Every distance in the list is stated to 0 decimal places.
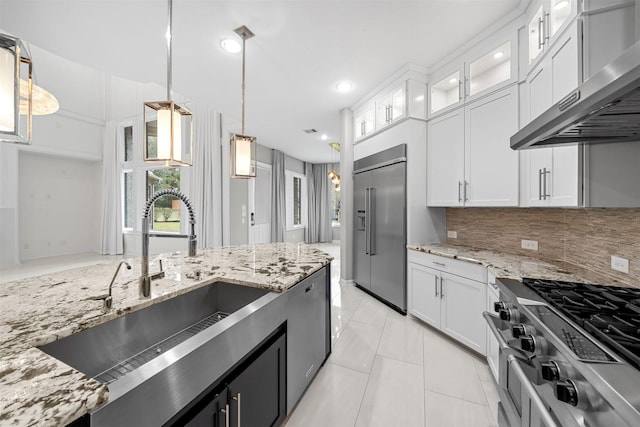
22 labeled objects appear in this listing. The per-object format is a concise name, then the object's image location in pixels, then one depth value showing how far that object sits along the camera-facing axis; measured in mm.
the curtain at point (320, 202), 8539
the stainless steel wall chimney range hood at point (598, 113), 744
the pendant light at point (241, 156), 2025
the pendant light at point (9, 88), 885
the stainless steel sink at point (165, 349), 667
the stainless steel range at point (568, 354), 645
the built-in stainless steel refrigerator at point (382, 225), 2971
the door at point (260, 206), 6008
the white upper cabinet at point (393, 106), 2883
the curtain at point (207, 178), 4781
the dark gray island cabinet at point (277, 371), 916
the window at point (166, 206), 5469
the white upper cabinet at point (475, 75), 2217
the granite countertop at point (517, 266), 1591
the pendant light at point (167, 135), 1449
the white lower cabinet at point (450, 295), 2070
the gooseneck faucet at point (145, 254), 1095
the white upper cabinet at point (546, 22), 1538
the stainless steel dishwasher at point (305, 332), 1491
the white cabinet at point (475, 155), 2146
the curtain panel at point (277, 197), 6605
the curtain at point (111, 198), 6145
